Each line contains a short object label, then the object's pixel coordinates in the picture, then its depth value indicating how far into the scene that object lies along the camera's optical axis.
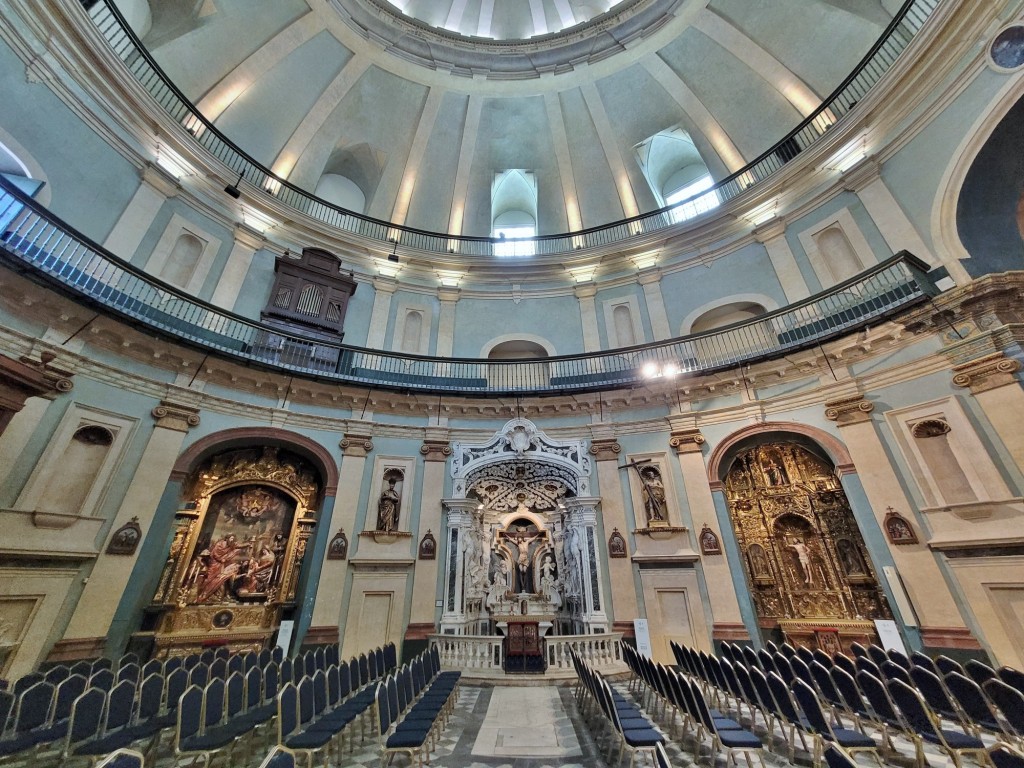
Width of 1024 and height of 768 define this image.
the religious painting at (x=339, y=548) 9.12
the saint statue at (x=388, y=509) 9.73
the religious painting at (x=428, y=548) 9.63
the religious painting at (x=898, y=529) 7.30
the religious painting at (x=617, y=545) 9.59
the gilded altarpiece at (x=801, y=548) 8.21
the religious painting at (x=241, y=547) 8.58
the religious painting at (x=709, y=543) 8.96
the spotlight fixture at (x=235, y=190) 11.01
